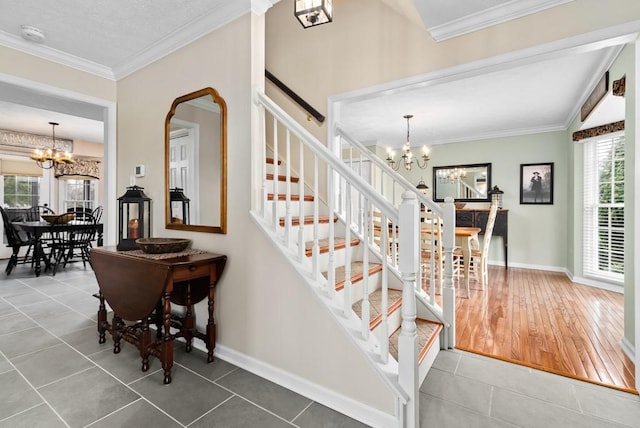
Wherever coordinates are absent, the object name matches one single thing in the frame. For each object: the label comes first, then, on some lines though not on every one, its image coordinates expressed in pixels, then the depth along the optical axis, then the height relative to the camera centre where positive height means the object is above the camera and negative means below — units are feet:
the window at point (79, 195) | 21.65 +1.08
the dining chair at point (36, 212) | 19.33 -0.15
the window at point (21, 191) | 19.21 +1.20
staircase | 4.50 -1.01
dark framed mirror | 18.53 +1.86
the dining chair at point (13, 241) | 15.23 -1.58
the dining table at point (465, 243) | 12.07 -1.27
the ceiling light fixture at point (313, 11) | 5.17 +3.43
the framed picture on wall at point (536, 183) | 16.76 +1.59
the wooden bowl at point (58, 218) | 15.39 -0.41
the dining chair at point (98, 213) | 19.11 -0.20
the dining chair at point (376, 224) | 12.05 -0.51
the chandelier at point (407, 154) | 13.94 +2.68
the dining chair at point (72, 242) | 15.52 -1.73
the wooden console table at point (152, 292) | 5.92 -1.74
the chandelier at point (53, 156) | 16.66 +2.94
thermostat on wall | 8.97 +1.17
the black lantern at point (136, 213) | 8.61 -0.08
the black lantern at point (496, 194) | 17.72 +1.04
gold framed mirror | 6.97 +1.17
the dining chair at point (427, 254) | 8.30 -1.51
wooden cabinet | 17.39 -0.48
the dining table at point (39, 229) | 14.87 -0.97
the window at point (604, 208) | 12.85 +0.18
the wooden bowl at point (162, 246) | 6.59 -0.78
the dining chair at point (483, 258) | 12.79 -2.03
